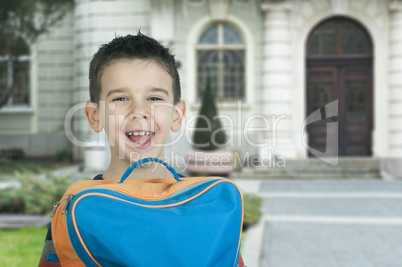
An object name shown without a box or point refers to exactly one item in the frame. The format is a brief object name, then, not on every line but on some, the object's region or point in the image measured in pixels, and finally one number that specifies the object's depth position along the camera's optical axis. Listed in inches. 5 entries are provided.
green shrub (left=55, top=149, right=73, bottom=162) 666.8
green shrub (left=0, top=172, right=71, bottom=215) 293.9
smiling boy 76.5
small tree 531.8
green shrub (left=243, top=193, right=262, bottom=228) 269.3
